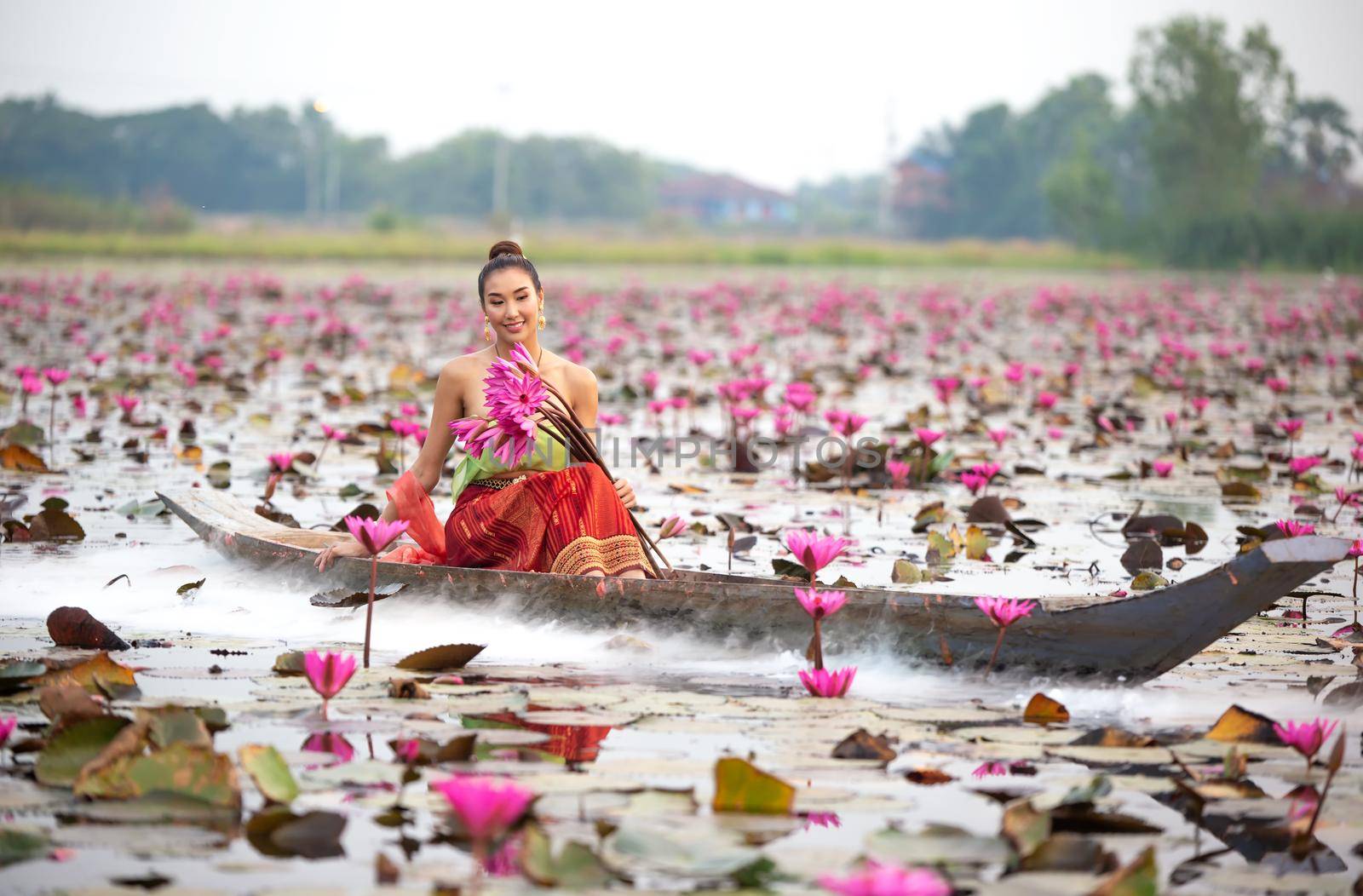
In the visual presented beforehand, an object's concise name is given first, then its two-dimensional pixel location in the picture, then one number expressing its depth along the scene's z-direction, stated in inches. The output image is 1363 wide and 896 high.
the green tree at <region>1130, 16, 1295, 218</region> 4092.0
